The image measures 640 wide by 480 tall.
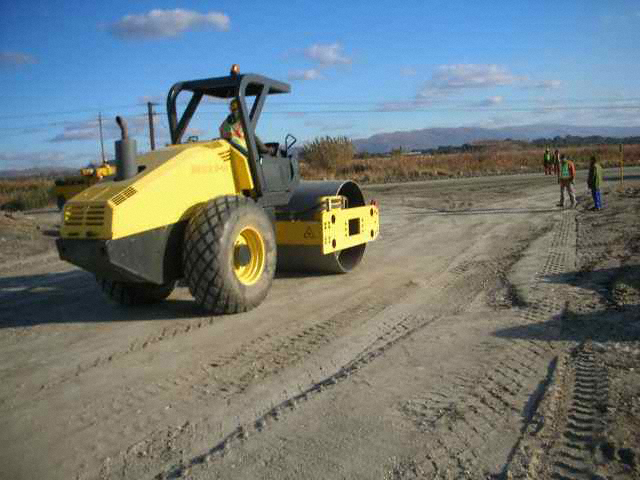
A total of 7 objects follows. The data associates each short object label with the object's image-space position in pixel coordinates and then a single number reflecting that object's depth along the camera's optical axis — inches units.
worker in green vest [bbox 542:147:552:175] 1314.8
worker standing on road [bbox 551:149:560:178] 1345.7
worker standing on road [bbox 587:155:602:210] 603.7
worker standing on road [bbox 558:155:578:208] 648.4
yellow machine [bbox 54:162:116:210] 594.9
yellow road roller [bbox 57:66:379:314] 210.5
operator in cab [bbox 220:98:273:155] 270.8
